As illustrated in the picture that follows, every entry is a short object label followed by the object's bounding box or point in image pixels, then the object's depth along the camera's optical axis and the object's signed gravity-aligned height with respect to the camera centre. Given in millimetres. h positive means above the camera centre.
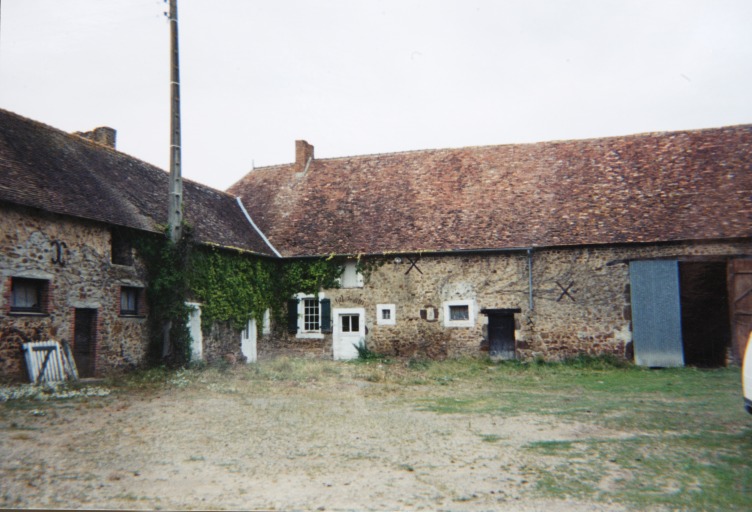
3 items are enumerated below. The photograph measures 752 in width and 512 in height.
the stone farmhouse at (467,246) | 14320 +1639
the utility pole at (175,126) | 15352 +4881
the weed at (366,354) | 18906 -1730
